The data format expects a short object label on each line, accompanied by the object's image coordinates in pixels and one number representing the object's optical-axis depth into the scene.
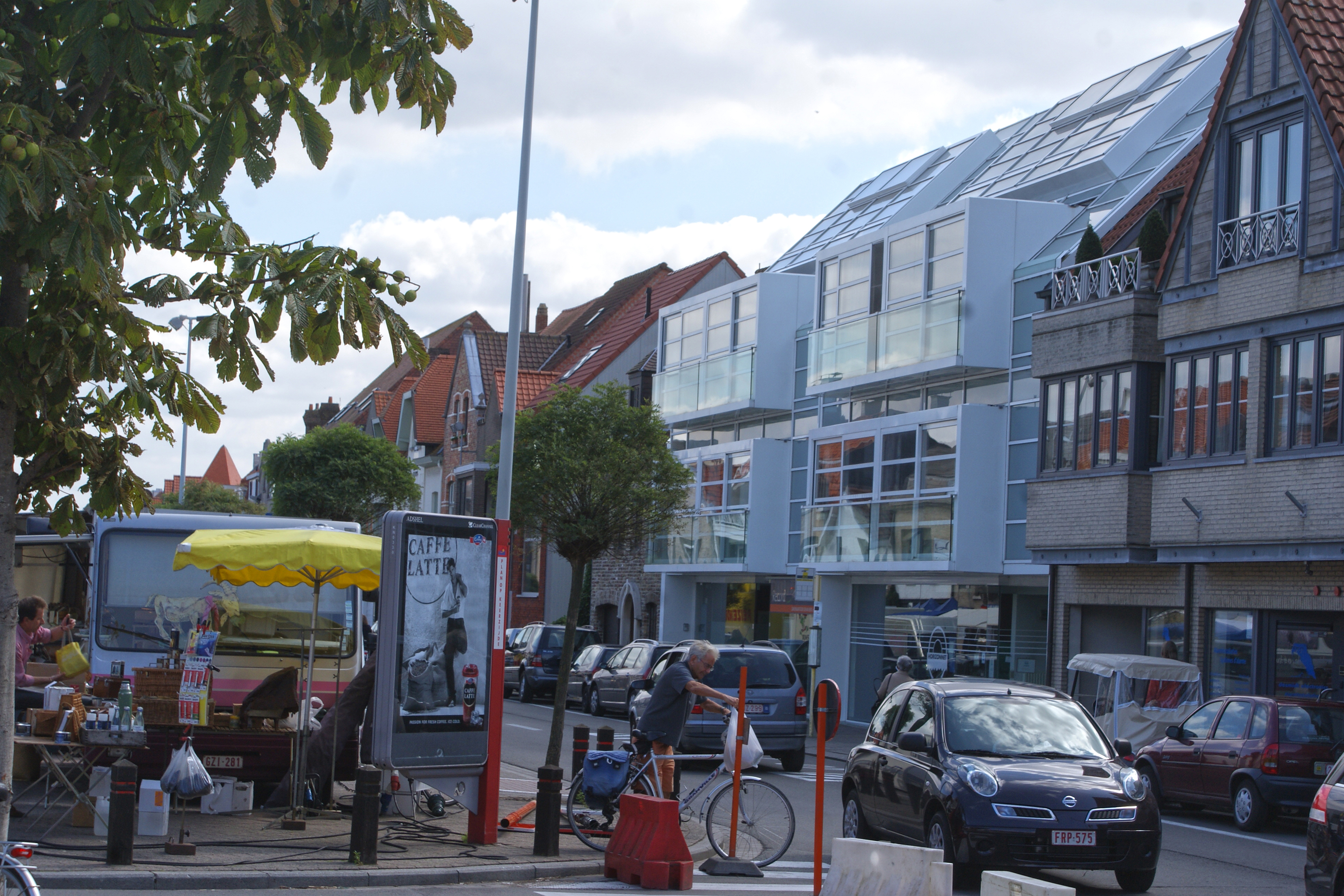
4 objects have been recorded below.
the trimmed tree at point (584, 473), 24.56
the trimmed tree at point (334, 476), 51.44
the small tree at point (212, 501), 67.62
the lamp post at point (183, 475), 47.02
